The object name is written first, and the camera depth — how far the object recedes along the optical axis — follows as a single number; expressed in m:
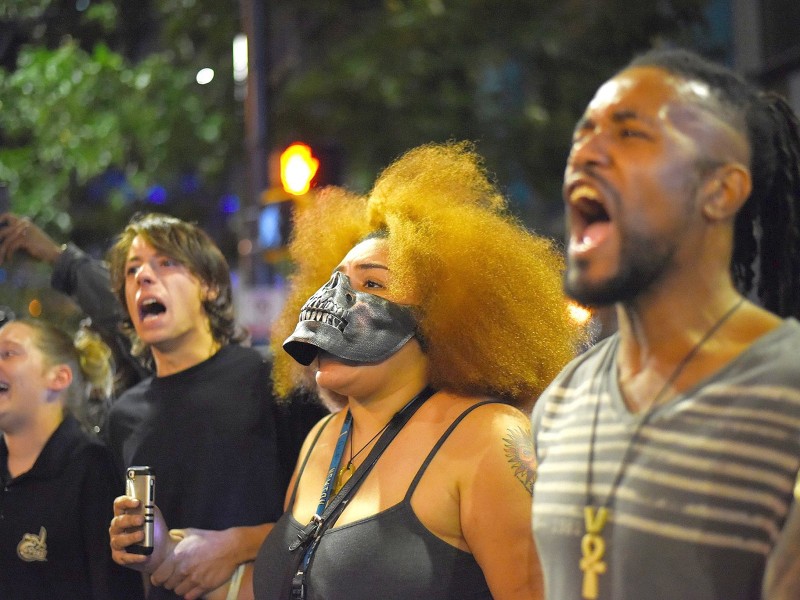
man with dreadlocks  1.74
